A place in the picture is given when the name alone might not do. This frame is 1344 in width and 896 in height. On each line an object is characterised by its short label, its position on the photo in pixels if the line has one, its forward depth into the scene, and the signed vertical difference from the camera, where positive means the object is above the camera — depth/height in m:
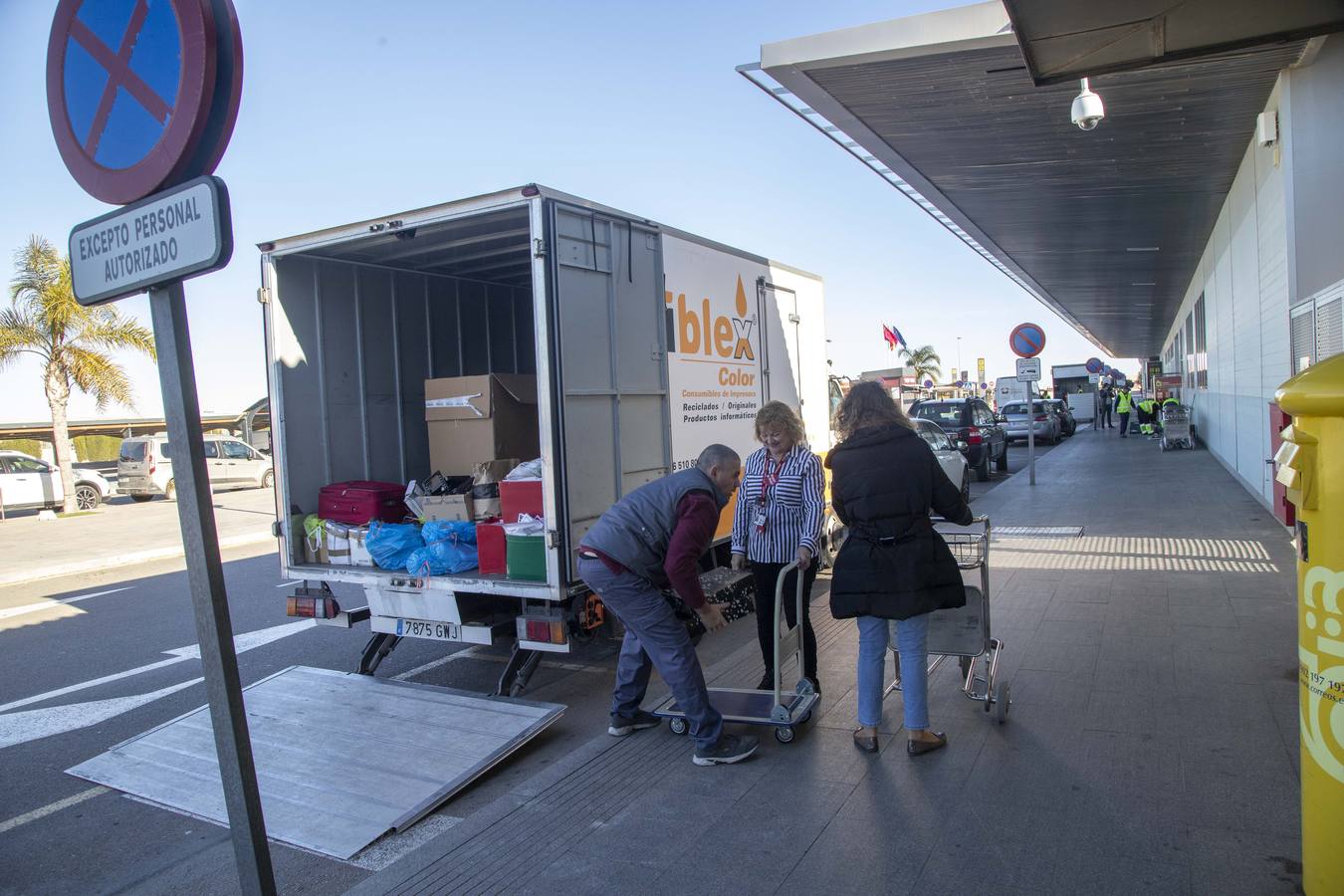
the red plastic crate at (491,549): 5.71 -0.92
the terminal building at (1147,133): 5.89 +2.91
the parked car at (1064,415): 36.19 -1.75
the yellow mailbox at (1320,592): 2.57 -0.68
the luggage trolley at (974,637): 4.87 -1.41
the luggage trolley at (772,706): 4.68 -1.73
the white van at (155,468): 23.62 -1.25
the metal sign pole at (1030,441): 16.25 -1.20
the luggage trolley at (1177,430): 23.58 -1.65
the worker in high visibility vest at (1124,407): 31.66 -1.32
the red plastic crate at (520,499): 5.59 -0.60
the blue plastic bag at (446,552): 5.86 -0.95
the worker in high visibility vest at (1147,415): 31.02 -1.65
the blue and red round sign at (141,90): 2.26 +0.88
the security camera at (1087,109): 8.55 +2.51
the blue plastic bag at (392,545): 6.05 -0.91
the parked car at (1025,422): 30.22 -1.59
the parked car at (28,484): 20.48 -1.24
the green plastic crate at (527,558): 5.43 -0.94
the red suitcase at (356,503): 6.56 -0.67
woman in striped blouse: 5.07 -0.69
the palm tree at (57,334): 20.70 +2.22
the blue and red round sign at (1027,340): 16.23 +0.63
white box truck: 5.40 +0.37
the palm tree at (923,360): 83.19 +1.90
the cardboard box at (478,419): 6.62 -0.11
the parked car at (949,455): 13.83 -1.18
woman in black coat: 4.25 -0.78
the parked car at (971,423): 18.70 -0.95
